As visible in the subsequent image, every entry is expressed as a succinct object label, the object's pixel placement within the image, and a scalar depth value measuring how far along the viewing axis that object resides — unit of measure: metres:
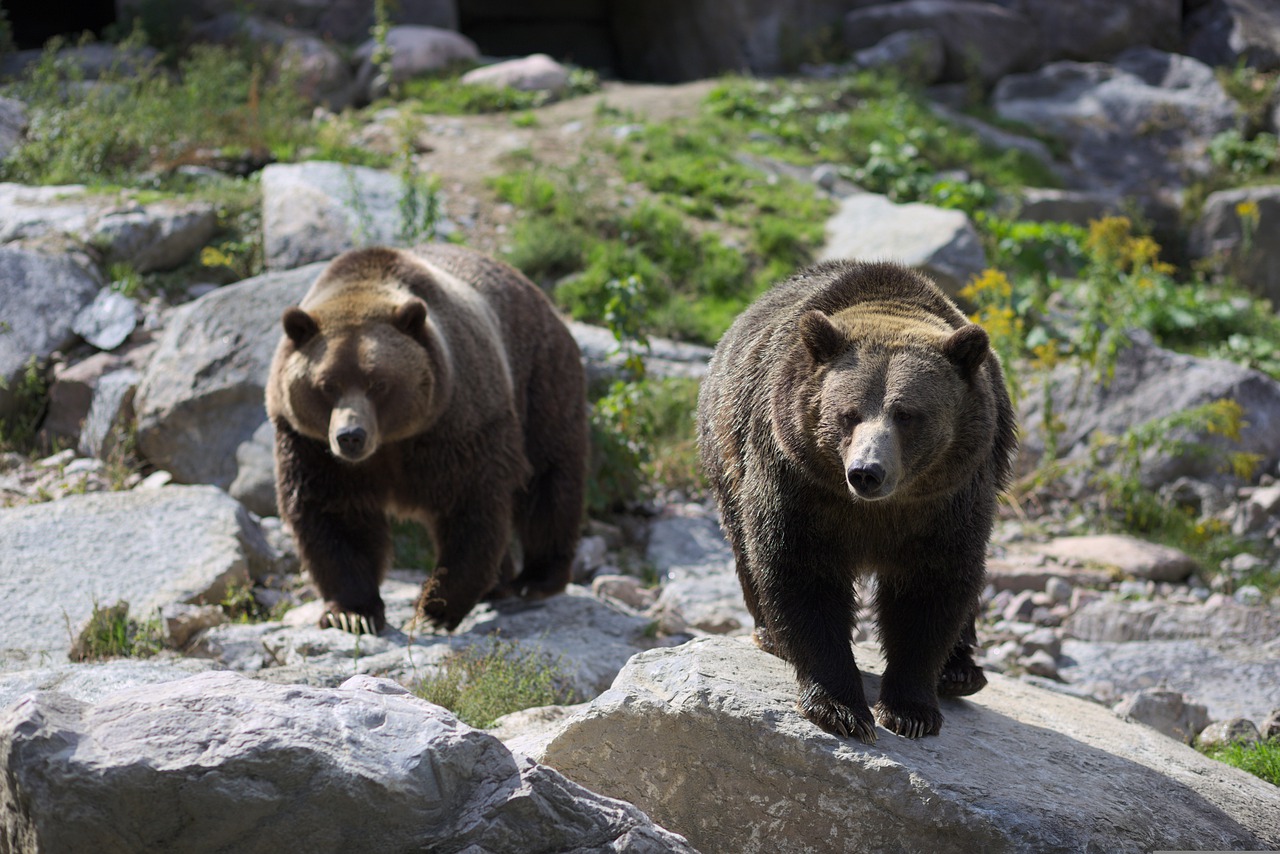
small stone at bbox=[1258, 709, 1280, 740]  11.82
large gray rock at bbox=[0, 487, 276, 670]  13.00
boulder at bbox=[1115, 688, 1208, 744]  12.39
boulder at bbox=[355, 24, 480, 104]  32.75
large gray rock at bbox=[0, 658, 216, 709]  9.75
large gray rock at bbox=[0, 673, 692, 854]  6.18
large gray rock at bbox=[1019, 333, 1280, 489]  19.64
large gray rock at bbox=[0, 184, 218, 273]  21.95
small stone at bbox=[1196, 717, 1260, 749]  11.94
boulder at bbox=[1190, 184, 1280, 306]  27.77
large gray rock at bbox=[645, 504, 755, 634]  15.14
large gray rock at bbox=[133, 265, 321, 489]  17.83
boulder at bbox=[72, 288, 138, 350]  20.44
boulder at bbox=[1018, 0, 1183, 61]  39.12
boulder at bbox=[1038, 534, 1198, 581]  17.45
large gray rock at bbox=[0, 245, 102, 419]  20.00
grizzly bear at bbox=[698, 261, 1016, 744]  8.36
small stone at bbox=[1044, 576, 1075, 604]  16.58
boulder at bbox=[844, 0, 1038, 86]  37.53
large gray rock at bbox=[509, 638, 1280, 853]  7.91
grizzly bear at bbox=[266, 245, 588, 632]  12.82
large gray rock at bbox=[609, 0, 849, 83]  38.03
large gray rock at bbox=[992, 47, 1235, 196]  33.28
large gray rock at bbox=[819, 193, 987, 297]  22.89
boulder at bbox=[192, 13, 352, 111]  31.28
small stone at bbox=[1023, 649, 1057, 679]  14.42
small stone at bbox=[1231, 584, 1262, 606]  16.69
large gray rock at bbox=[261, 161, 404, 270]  21.33
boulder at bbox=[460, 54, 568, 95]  32.44
